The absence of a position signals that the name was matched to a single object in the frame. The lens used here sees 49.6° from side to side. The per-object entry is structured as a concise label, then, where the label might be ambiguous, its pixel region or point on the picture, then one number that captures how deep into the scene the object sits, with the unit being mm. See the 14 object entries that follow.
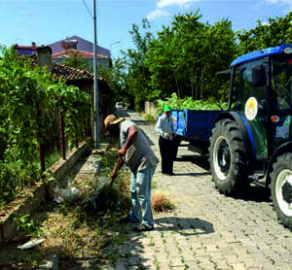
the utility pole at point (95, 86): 12655
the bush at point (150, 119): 27519
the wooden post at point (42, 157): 5539
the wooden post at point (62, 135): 7719
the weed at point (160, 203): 5215
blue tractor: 4426
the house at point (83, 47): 58031
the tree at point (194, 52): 17344
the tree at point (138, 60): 27312
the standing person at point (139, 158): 4309
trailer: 8102
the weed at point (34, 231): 3739
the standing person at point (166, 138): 7840
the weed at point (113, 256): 3579
